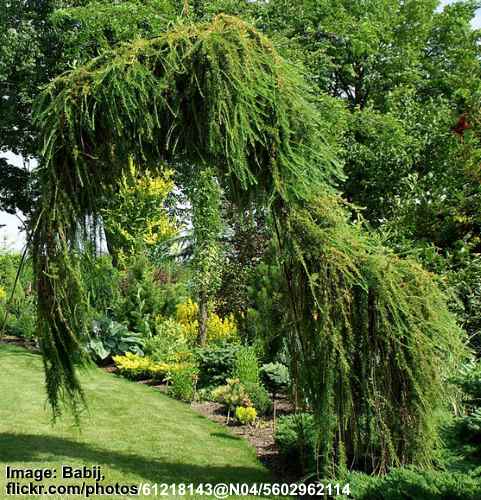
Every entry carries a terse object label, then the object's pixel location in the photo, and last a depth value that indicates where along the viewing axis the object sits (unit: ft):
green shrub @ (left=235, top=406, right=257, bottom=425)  21.79
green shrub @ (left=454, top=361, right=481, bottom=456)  13.93
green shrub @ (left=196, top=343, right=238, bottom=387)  28.17
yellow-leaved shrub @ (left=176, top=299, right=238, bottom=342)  35.60
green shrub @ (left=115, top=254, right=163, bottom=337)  36.68
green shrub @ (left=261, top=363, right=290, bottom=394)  26.24
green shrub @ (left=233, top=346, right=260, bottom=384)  25.20
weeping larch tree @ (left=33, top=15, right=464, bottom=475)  12.97
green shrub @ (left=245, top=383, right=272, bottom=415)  23.32
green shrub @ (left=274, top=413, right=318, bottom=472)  14.90
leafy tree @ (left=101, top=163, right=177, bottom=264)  44.20
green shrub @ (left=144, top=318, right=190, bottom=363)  31.30
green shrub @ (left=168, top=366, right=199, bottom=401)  26.32
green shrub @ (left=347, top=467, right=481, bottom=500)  10.50
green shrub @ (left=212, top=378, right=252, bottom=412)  23.25
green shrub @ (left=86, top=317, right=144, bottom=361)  33.42
